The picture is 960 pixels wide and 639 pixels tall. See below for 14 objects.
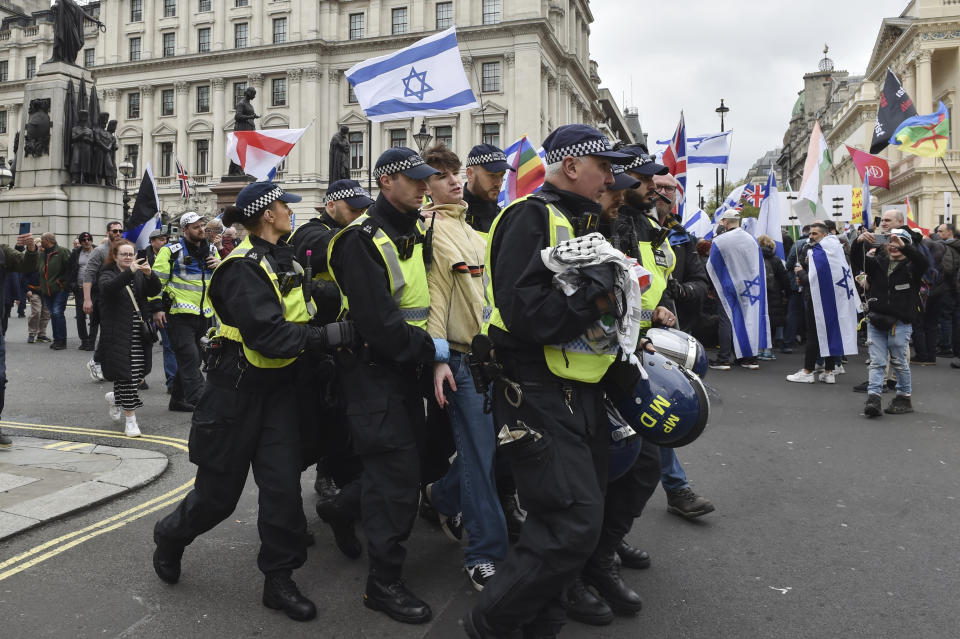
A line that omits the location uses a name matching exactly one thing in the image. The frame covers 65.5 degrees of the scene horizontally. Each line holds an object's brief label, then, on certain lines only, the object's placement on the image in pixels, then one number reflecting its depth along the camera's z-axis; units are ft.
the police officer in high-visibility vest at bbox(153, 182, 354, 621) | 10.79
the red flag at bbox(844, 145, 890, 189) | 44.91
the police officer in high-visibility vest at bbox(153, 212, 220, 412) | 24.13
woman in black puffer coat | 22.15
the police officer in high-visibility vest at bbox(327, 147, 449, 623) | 10.77
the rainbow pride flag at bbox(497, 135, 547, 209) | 29.19
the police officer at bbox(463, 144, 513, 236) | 15.06
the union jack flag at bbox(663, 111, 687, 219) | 32.48
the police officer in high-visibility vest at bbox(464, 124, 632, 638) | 8.71
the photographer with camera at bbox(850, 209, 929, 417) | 24.79
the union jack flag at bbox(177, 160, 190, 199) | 94.42
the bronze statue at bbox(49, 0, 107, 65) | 60.90
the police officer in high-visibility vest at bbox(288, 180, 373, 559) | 12.09
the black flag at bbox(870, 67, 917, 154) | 41.63
